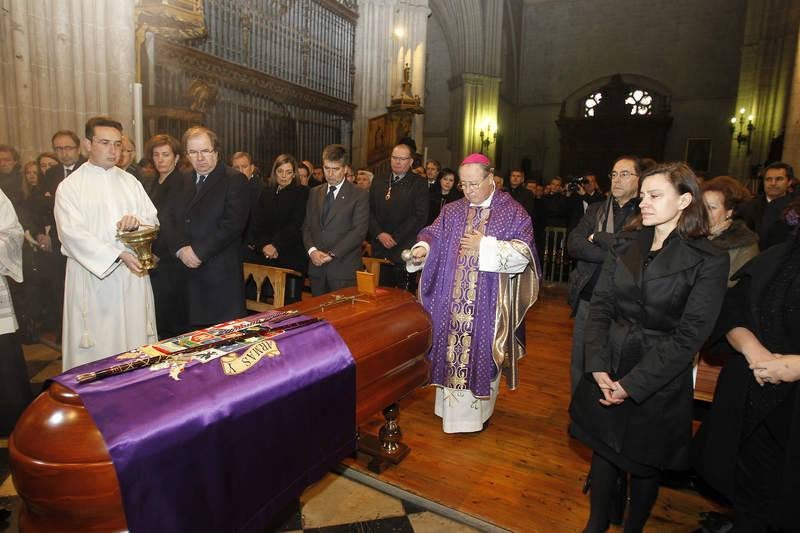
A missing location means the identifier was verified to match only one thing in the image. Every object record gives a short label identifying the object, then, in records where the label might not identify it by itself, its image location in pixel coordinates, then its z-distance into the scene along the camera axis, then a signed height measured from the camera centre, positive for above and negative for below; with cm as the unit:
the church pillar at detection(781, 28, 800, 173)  716 +113
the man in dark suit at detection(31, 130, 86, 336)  437 -27
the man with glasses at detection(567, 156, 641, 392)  305 -20
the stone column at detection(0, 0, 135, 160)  447 +110
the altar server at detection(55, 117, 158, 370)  283 -40
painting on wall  1521 +153
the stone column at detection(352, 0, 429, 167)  1041 +299
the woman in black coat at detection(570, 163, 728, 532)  184 -51
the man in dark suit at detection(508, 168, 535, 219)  755 +11
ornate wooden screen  657 +177
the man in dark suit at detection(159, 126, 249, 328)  323 -28
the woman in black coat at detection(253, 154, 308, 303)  487 -25
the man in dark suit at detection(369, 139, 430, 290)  475 -15
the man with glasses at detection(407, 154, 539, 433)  322 -65
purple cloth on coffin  137 -75
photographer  791 +15
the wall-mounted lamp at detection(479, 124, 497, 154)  1549 +187
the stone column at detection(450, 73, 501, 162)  1523 +258
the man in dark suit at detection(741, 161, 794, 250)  452 +10
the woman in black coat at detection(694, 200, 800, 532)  182 -73
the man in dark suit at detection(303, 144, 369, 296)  390 -29
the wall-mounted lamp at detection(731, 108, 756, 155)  1218 +186
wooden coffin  132 -74
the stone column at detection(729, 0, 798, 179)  1121 +318
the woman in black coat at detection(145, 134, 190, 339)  359 -56
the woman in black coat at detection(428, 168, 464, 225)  688 +6
